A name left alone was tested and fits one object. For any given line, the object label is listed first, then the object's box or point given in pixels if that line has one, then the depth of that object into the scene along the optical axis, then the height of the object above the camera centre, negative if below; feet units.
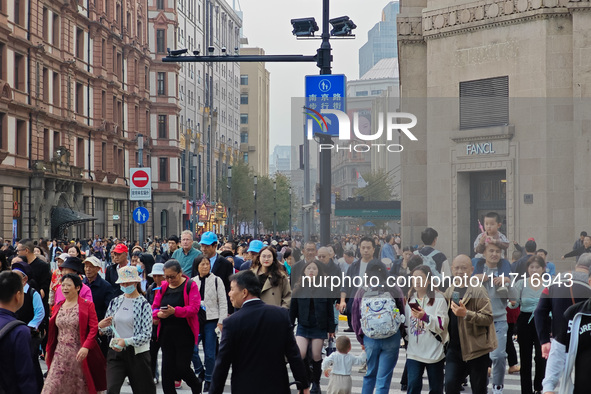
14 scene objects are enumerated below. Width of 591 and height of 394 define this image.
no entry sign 87.26 +3.44
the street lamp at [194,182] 201.05 +9.16
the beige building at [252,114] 439.96 +52.50
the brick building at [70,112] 136.36 +19.96
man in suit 21.45 -3.07
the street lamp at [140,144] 113.90 +9.72
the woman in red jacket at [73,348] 29.07 -4.22
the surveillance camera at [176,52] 63.89 +12.09
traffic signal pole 47.73 +9.84
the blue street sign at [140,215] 87.51 +0.48
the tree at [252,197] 298.35 +7.83
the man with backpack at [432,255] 36.98 -1.54
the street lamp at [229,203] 187.47 +3.55
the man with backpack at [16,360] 19.25 -3.03
